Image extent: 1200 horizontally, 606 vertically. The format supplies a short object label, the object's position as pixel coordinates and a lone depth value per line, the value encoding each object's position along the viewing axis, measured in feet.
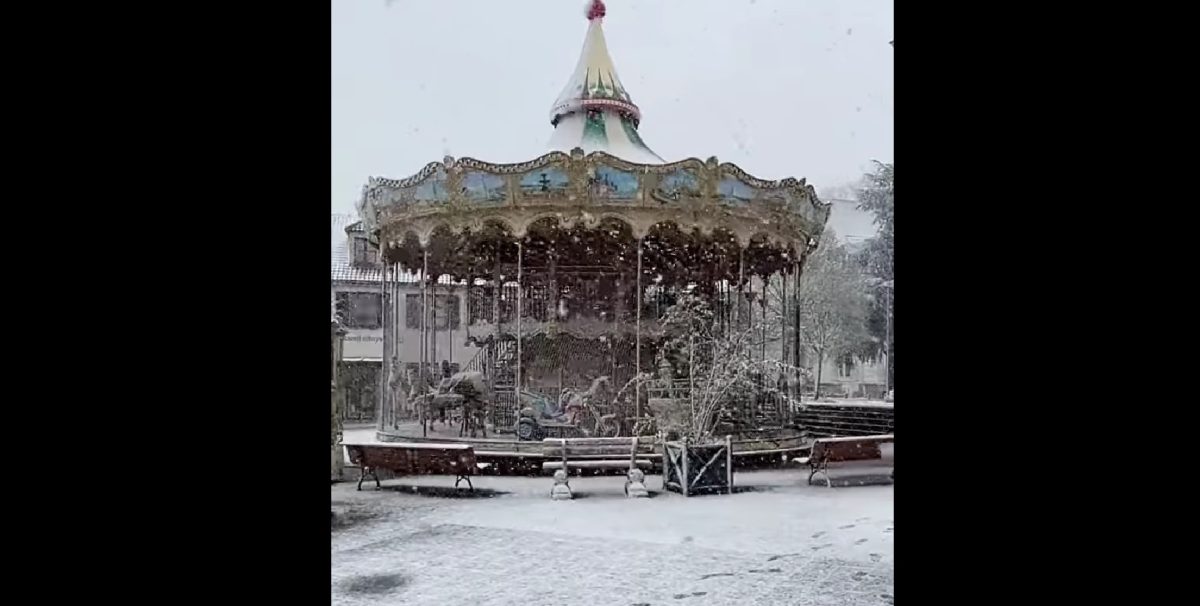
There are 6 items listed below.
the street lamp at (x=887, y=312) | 83.01
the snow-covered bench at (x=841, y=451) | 30.81
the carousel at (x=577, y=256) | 35.19
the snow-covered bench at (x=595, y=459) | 28.32
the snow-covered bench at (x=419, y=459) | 28.53
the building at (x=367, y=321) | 57.47
